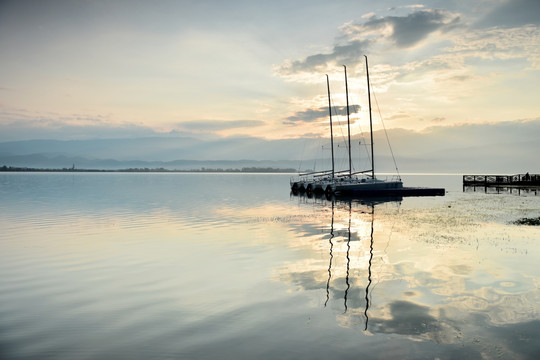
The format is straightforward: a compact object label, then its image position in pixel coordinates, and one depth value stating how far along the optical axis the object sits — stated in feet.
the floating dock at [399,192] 203.00
